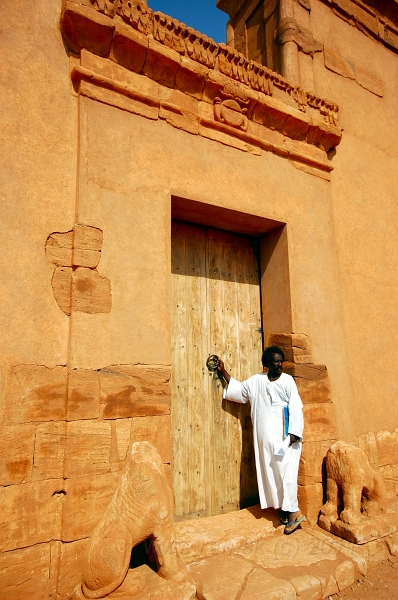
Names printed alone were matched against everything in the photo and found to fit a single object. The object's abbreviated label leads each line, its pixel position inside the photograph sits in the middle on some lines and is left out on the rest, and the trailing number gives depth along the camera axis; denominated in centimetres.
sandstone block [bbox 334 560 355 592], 271
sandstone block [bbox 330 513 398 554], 309
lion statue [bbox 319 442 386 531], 333
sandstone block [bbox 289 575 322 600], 252
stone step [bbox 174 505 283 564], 292
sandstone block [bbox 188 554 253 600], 242
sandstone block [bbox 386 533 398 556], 313
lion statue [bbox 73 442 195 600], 226
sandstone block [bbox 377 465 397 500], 423
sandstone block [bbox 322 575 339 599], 261
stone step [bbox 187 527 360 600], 246
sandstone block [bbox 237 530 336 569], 282
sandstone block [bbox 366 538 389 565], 303
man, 332
